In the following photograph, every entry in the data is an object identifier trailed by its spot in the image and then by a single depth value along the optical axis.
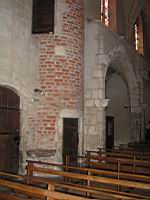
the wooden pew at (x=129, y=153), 7.77
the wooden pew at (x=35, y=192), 3.23
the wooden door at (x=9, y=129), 7.56
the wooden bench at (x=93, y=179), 3.56
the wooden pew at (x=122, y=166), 6.20
